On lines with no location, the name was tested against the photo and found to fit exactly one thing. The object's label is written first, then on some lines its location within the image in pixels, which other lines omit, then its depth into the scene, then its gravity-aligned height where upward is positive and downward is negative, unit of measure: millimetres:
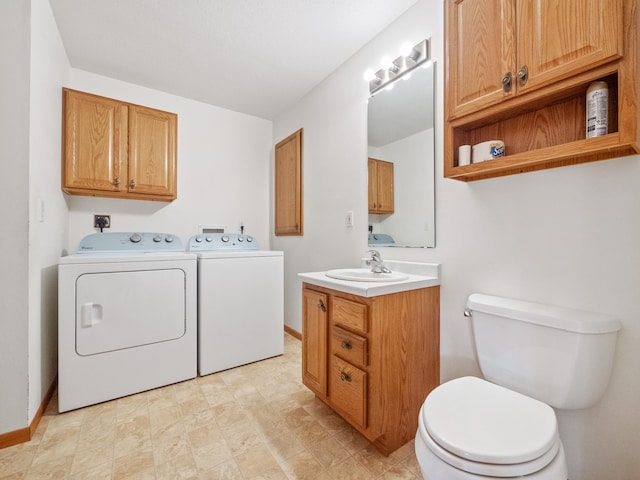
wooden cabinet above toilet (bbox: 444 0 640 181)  862 +570
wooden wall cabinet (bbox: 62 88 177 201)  2066 +698
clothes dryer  1733 -541
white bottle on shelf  941 +428
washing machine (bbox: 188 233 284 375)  2170 -543
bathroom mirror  1645 +547
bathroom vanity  1303 -574
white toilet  763 -544
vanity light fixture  1648 +1072
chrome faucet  1691 -133
